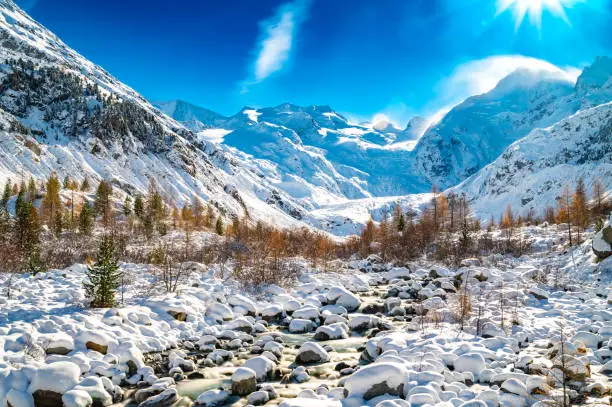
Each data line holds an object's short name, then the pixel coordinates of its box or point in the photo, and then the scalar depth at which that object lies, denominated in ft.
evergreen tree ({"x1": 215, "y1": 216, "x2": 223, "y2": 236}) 209.04
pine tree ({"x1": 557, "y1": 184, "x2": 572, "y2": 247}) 145.73
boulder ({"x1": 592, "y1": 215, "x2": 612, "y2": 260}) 78.28
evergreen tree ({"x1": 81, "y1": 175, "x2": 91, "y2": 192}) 323.82
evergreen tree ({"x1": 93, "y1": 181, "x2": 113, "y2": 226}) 192.19
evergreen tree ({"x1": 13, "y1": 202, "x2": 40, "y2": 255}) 73.87
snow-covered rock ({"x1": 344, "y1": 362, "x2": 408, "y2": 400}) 30.76
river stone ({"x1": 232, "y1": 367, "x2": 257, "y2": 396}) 34.71
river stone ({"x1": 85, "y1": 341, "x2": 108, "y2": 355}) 38.37
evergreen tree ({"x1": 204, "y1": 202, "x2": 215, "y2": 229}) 284.00
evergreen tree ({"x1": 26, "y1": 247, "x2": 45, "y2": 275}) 65.82
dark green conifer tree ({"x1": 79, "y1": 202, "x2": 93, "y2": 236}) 142.51
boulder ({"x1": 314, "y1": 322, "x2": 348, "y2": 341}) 53.83
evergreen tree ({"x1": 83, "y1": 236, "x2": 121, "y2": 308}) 50.93
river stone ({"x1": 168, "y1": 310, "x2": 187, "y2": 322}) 54.34
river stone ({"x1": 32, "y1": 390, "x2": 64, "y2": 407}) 29.25
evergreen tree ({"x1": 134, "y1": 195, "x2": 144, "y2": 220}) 214.85
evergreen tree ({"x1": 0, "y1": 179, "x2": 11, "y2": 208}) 202.81
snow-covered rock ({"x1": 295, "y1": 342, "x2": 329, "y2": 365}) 43.24
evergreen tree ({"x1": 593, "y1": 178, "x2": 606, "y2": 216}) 180.39
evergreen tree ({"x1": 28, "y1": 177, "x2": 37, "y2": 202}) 231.91
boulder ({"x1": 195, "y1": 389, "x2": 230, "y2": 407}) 32.04
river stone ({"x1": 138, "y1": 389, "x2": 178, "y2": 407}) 31.11
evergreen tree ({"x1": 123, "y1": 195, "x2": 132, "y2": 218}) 227.81
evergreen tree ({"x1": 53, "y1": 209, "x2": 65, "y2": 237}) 140.76
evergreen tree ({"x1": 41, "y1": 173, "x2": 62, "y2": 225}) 198.80
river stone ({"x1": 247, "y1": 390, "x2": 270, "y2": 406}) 32.30
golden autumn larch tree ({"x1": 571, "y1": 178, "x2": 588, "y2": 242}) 139.82
